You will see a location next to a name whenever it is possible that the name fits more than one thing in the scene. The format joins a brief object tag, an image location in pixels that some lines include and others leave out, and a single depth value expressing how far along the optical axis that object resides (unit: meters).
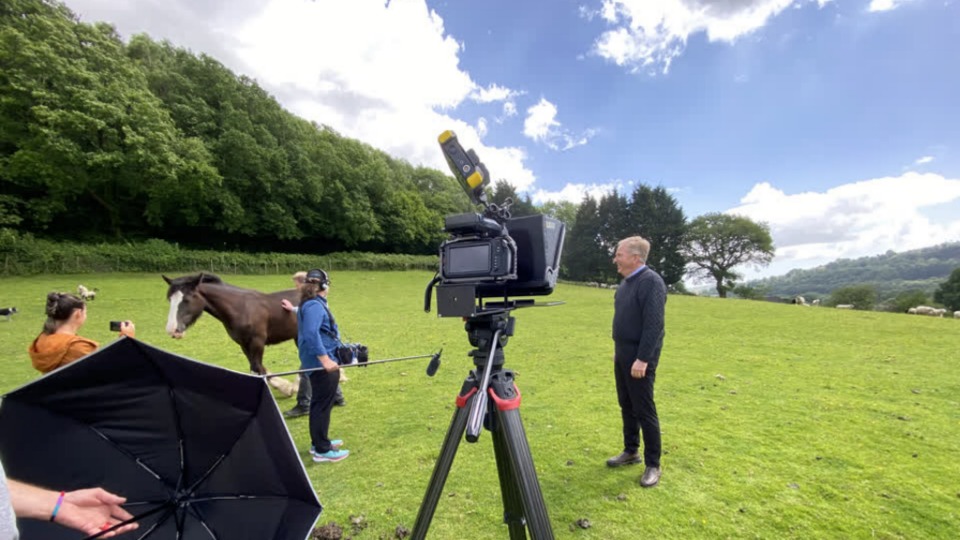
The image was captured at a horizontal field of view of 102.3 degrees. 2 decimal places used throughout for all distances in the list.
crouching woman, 3.30
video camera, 2.21
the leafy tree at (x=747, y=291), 47.28
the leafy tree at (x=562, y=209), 68.19
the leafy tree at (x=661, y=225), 45.66
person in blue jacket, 4.31
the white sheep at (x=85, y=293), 14.85
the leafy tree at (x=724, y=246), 49.72
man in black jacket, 3.62
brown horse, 5.59
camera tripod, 2.15
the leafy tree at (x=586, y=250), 48.22
